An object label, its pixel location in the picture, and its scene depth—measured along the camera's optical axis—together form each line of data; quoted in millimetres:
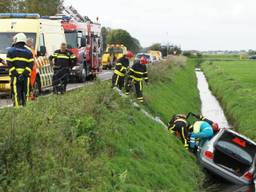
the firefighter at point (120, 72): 17766
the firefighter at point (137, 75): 18031
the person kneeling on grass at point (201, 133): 15797
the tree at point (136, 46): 95731
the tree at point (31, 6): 38719
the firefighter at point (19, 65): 11898
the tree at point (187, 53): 132775
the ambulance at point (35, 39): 17375
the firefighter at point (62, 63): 15625
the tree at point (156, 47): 117475
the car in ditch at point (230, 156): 14078
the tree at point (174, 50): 114319
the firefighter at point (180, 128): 16641
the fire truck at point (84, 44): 25781
